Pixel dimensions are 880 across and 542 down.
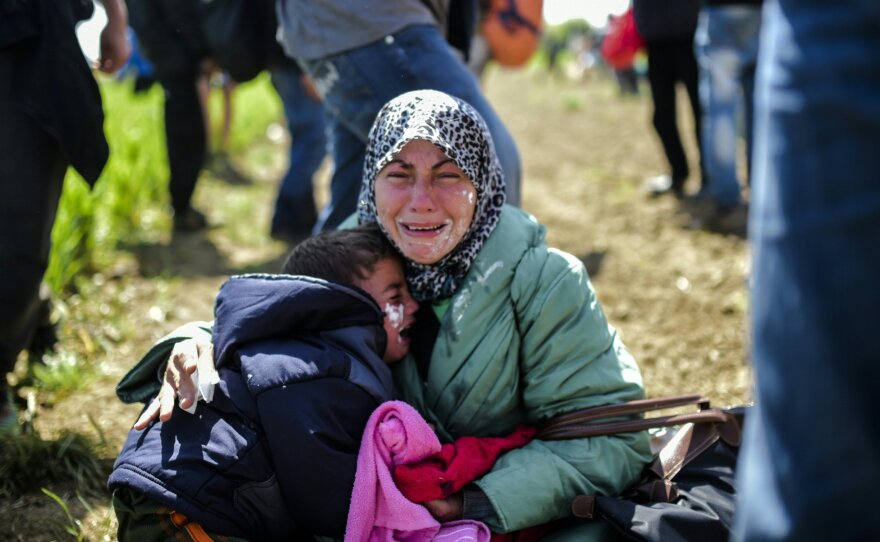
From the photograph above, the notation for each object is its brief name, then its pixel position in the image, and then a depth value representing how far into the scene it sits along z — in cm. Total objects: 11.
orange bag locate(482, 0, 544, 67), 569
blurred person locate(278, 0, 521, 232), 281
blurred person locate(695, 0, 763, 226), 501
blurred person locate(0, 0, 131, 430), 262
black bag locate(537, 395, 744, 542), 194
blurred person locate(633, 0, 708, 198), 532
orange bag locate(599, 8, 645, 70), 660
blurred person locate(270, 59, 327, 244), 506
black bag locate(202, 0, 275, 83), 472
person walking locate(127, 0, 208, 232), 491
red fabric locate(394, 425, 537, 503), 194
